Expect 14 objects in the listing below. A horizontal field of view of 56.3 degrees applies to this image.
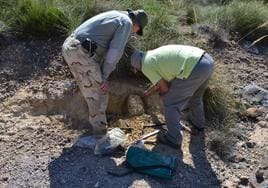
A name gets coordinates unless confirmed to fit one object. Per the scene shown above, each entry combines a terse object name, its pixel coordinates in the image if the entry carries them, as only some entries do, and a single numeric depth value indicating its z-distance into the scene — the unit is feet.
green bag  7.70
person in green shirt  8.03
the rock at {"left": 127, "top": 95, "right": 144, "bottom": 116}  9.26
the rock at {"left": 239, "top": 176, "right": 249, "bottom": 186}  8.20
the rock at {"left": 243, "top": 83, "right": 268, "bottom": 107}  10.37
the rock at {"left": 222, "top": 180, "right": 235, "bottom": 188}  8.00
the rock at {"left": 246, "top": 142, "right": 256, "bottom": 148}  9.18
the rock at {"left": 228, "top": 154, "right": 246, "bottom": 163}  8.70
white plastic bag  8.06
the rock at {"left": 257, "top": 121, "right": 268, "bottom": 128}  9.70
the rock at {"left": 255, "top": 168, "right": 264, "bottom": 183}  8.29
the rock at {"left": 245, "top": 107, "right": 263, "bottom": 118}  9.92
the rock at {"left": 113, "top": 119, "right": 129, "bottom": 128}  8.95
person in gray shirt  7.80
